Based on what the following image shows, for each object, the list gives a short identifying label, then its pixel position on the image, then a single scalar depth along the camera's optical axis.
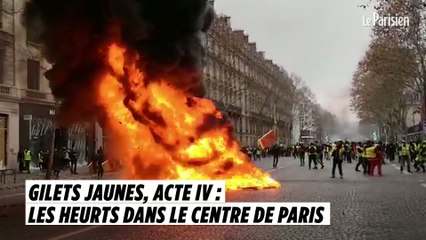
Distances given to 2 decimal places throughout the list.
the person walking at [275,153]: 35.94
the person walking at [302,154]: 38.94
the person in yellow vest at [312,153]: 31.97
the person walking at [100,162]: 26.06
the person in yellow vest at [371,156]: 25.48
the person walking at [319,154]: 34.29
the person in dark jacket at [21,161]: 30.09
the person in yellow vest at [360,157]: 29.03
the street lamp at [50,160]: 22.35
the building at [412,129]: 46.47
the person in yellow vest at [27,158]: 29.69
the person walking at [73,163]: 30.19
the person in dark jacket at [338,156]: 23.51
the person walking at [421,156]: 27.17
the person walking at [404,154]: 28.30
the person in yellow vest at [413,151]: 28.66
